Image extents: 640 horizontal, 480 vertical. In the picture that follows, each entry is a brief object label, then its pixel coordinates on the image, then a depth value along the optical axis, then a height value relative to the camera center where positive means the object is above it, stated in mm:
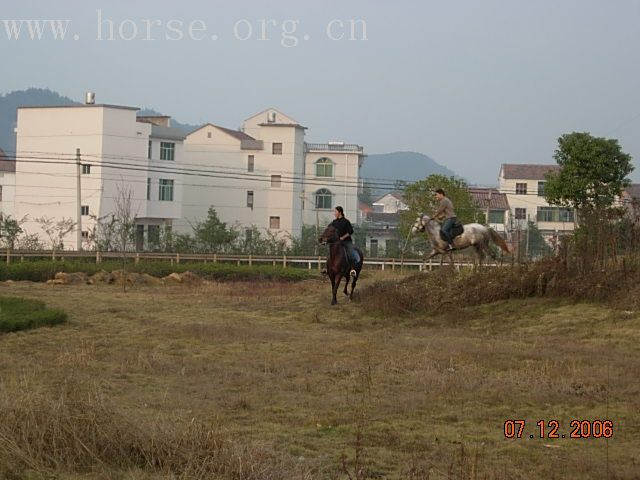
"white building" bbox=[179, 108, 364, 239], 78062 +5664
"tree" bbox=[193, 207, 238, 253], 57844 +925
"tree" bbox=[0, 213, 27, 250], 49038 +890
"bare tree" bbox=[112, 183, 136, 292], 41609 +1741
